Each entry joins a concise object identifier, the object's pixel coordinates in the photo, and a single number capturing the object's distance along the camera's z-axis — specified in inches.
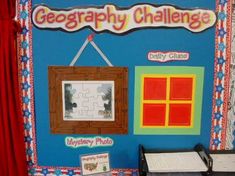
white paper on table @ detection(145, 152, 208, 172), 54.7
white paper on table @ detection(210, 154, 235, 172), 57.2
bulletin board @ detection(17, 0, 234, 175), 57.8
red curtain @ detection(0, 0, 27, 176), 56.7
